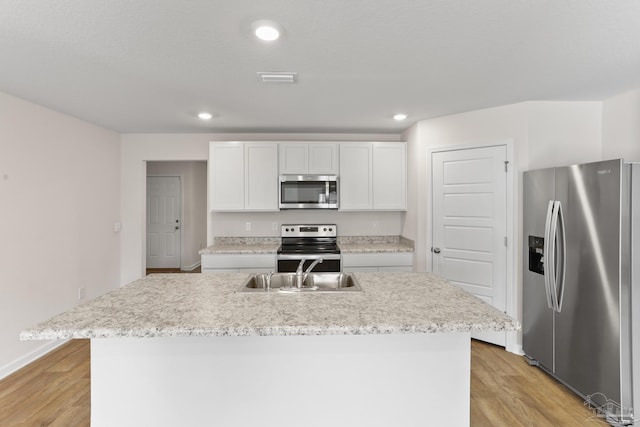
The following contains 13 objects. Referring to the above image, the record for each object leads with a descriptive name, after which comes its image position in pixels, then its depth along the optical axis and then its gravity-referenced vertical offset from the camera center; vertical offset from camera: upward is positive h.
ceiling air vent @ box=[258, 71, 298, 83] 2.30 +1.02
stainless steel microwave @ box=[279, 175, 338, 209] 3.87 +0.25
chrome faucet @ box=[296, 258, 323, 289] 2.05 -0.43
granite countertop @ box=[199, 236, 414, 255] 3.66 -0.43
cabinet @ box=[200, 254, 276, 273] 3.64 -0.59
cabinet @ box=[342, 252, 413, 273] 3.68 -0.59
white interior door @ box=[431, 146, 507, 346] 3.13 -0.10
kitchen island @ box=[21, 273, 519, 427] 1.49 -0.78
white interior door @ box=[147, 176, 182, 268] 6.22 -0.15
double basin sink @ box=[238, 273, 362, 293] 2.14 -0.47
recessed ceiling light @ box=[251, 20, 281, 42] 1.66 +1.01
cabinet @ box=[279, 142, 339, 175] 3.91 +0.68
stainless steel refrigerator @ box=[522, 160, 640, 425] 2.01 -0.49
